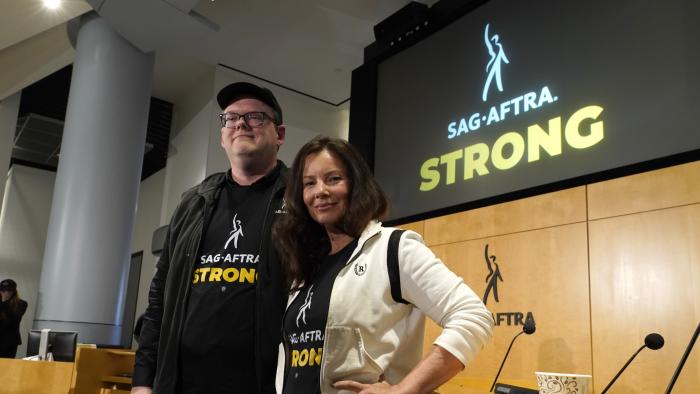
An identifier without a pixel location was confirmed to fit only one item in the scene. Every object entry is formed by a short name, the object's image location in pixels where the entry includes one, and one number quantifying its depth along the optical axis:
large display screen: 3.45
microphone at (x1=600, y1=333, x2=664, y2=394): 1.97
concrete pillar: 5.24
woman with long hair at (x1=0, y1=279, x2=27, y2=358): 5.91
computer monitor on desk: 4.12
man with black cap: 1.57
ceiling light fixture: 5.55
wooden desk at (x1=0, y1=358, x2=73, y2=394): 3.27
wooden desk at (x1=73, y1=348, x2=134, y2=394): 3.48
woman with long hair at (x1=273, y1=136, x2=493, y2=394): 1.18
